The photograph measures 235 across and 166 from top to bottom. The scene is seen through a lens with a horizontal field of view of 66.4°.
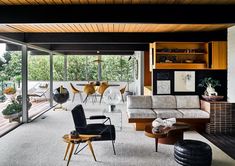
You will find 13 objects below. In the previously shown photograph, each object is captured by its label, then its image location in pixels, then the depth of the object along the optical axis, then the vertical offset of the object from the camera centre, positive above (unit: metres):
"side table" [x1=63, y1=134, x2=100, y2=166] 2.80 -0.92
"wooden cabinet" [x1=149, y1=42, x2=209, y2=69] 5.08 +0.77
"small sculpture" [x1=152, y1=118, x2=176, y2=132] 3.52 -0.83
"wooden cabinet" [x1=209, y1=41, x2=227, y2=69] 4.89 +0.75
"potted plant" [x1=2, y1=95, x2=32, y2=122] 4.89 -0.84
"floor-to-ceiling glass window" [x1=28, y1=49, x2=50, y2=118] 8.68 +0.19
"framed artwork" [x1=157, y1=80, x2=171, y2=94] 5.14 -0.14
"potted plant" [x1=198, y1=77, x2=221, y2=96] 4.67 -0.07
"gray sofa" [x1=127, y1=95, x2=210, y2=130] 4.24 -0.71
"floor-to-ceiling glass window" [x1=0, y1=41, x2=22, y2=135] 4.79 -0.19
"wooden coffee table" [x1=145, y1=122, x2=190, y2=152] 3.20 -0.93
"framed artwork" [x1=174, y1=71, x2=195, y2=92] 5.11 +0.01
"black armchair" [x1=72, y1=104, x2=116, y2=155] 3.08 -0.85
